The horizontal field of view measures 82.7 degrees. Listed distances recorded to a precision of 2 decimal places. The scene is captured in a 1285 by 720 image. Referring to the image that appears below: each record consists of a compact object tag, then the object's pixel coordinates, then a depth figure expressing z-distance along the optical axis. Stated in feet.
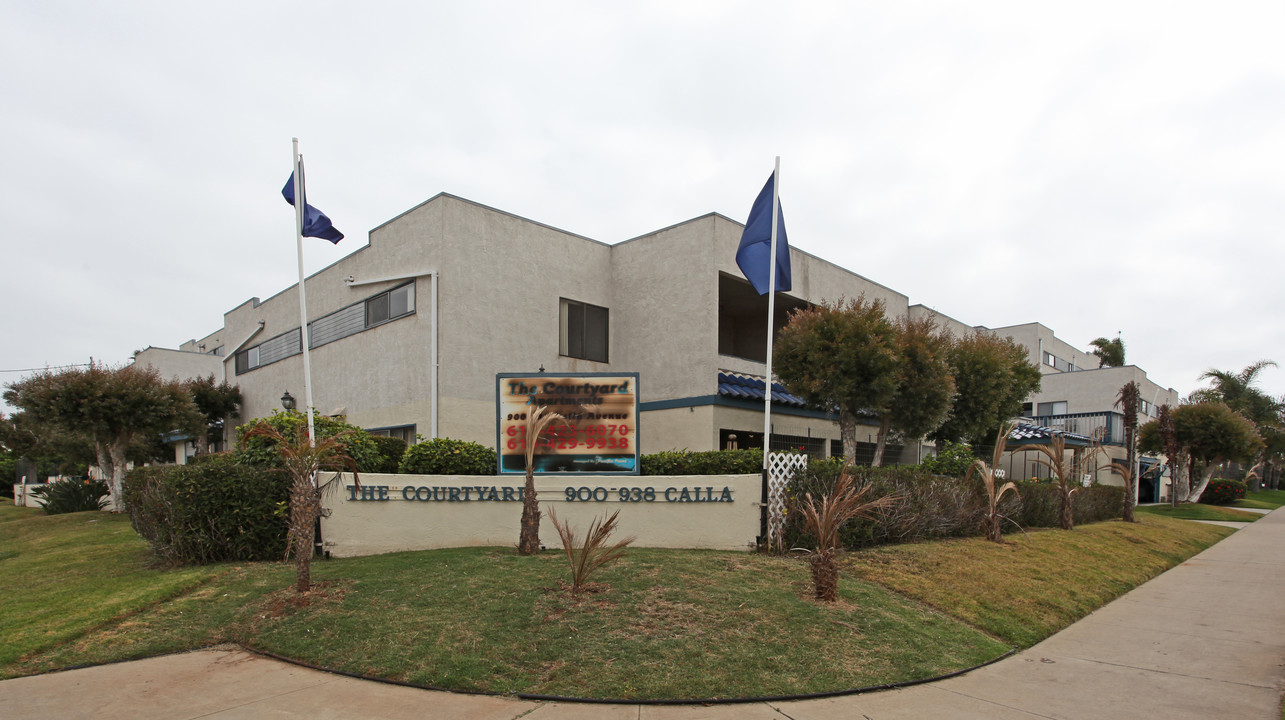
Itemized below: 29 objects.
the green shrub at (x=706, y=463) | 41.96
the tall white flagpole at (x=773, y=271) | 40.01
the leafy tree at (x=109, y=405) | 66.03
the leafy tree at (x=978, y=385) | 69.36
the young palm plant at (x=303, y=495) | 27.04
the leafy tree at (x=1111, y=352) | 162.05
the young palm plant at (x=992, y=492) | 45.62
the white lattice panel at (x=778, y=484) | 38.09
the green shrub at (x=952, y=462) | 54.90
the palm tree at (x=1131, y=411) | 76.78
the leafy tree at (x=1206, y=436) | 108.88
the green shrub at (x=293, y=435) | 36.94
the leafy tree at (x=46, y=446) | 78.94
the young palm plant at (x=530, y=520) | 34.27
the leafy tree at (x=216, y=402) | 89.81
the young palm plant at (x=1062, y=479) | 57.93
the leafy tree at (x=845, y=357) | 54.70
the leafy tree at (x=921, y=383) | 58.90
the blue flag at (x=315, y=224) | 43.68
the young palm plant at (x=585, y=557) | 26.30
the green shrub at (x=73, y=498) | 75.77
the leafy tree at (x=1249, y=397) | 153.48
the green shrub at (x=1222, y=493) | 122.83
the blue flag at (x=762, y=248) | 43.11
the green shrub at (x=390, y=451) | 47.75
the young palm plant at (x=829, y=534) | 27.53
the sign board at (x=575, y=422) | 40.91
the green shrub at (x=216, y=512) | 34.06
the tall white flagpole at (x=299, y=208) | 42.93
